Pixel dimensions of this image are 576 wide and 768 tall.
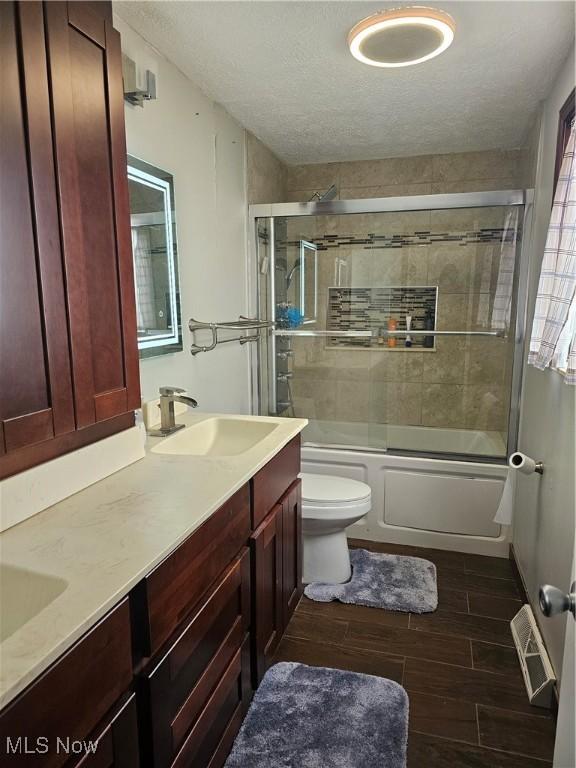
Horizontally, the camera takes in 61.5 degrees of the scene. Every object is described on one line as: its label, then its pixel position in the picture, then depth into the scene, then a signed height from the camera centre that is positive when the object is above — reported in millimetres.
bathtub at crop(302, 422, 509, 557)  2713 -1048
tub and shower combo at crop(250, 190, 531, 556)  2752 -294
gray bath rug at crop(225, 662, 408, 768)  1475 -1371
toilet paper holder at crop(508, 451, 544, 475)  2041 -685
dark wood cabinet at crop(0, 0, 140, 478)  1031 +174
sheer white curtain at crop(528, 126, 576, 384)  1623 +41
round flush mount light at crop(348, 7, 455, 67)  1622 +928
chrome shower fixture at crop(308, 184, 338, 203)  3398 +765
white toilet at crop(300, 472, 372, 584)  2283 -1032
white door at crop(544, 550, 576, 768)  848 -753
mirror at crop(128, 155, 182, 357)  1842 +185
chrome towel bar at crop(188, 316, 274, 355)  2303 -124
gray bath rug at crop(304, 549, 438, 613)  2254 -1384
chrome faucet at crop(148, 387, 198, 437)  1873 -392
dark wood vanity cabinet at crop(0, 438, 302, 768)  759 -736
